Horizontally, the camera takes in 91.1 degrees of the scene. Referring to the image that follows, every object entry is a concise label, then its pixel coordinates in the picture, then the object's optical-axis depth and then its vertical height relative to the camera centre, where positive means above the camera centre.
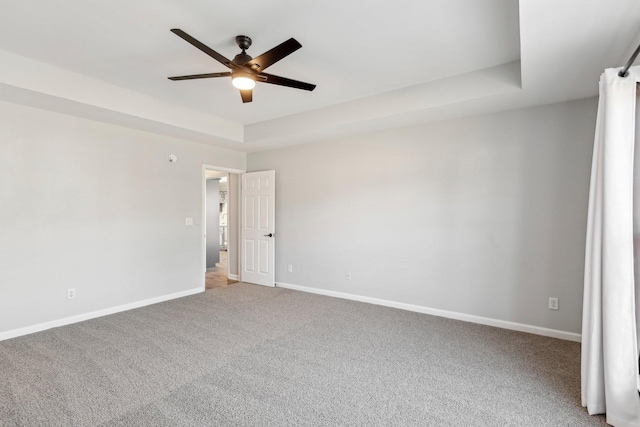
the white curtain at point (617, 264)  1.93 -0.34
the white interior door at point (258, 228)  5.47 -0.34
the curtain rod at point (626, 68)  1.76 +0.85
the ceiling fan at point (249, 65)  2.19 +1.10
